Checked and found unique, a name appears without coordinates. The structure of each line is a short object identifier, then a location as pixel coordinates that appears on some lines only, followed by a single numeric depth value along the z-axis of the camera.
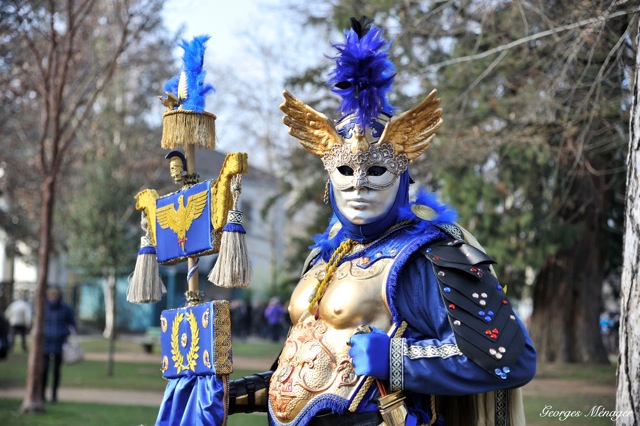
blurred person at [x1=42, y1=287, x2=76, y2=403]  13.24
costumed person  3.81
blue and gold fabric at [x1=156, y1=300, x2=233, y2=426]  4.07
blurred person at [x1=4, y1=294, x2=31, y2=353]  20.86
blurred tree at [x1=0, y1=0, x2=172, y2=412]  10.88
